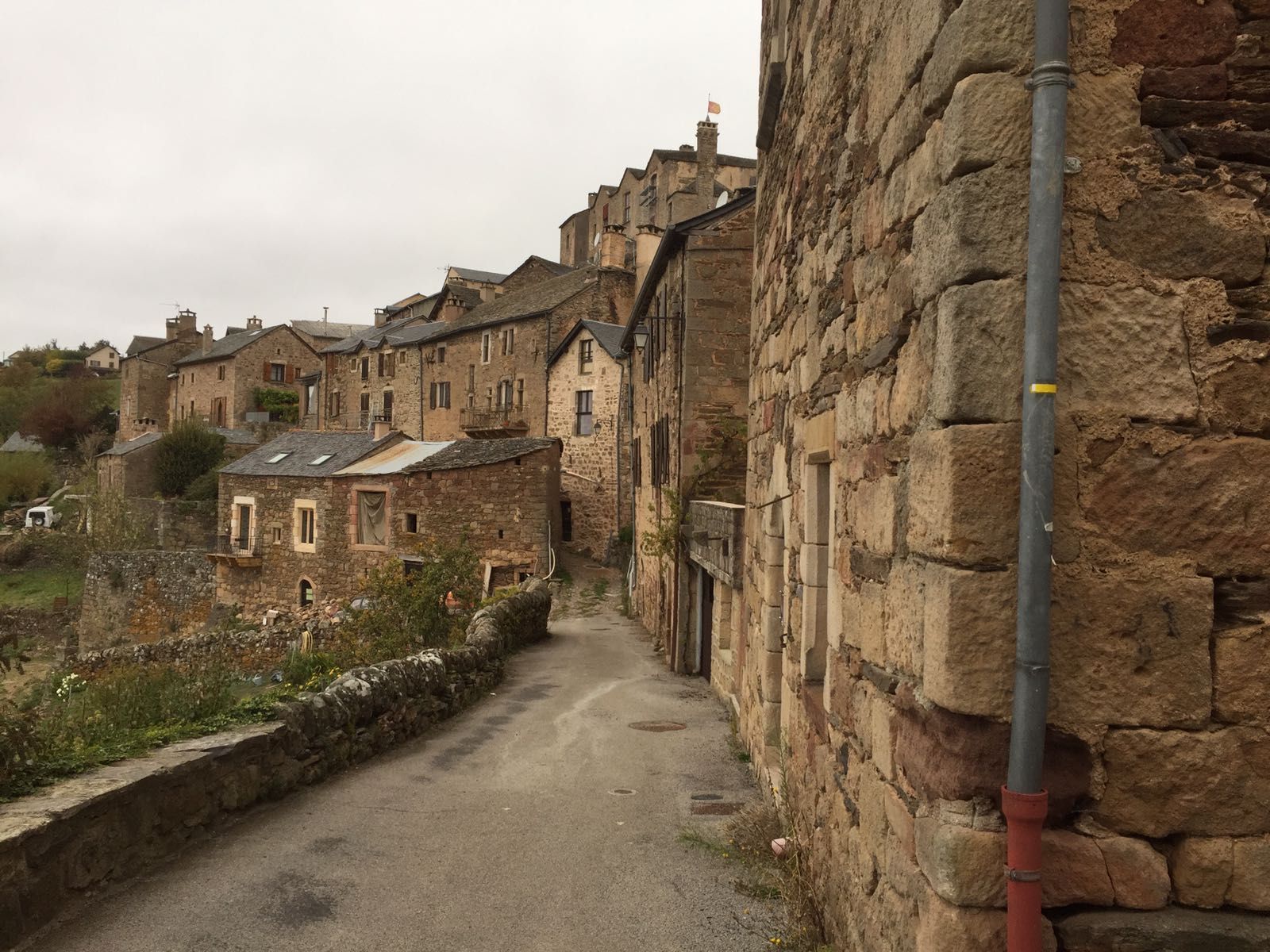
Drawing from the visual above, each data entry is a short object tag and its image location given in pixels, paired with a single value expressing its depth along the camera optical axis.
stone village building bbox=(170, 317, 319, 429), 56.19
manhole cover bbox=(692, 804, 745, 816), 6.01
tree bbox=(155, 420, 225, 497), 44.88
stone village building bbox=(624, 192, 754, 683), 13.41
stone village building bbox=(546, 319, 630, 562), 29.33
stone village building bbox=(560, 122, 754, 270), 44.97
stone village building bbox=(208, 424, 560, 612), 24.62
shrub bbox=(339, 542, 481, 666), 14.15
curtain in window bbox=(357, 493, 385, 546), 26.14
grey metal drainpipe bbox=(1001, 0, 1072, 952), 2.24
